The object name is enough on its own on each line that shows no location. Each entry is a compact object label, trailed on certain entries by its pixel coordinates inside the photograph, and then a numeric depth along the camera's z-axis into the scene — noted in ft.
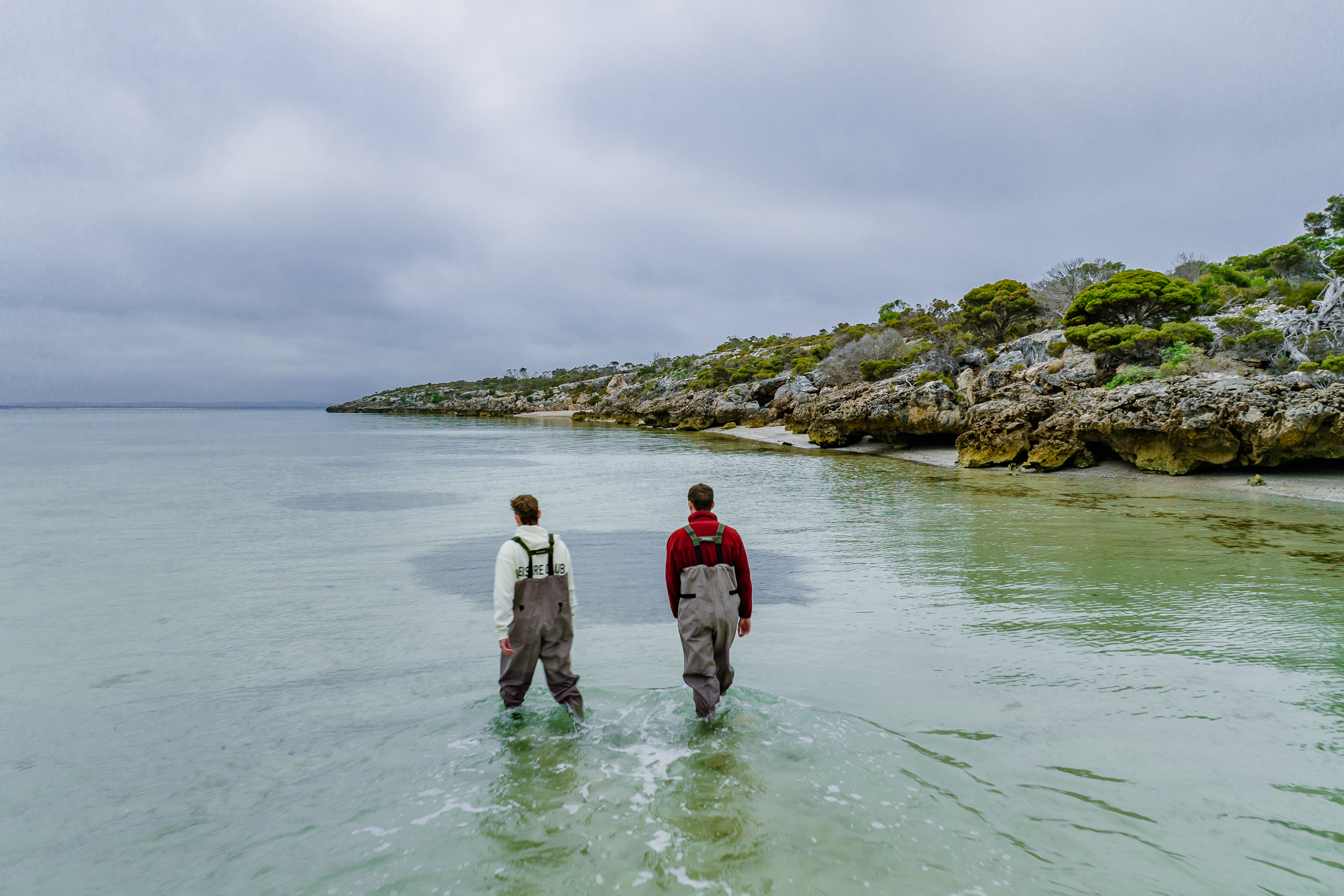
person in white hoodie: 16.17
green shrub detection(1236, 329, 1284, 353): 82.33
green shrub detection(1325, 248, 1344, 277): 84.12
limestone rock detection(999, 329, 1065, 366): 105.81
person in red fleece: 16.25
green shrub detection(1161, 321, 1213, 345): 86.59
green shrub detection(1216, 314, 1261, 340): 87.56
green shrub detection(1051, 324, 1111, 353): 98.41
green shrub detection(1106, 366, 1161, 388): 80.59
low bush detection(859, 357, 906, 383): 148.15
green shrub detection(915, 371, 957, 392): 111.04
